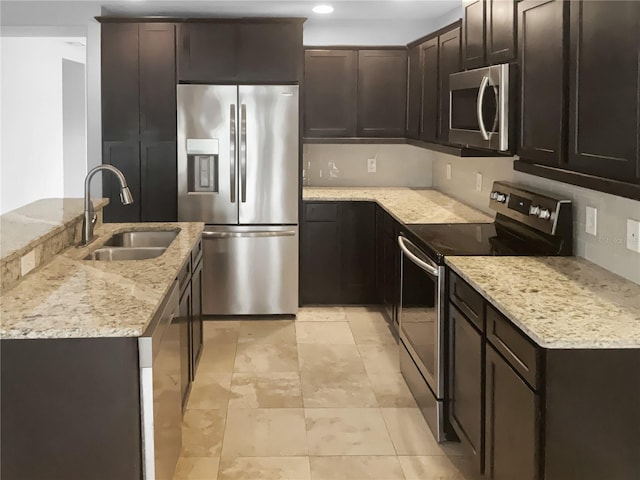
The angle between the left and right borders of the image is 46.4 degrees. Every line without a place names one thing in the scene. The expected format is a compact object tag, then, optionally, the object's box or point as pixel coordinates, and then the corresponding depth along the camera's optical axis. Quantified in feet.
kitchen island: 7.47
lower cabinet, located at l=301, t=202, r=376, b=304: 18.94
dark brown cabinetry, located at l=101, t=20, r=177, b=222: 18.02
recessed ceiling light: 17.79
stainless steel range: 11.03
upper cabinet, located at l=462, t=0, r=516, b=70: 11.09
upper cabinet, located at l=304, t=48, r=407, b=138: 19.63
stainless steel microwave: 10.93
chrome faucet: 11.56
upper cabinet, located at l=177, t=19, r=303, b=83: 17.99
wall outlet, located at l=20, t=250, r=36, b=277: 9.53
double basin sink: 12.24
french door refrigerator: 17.79
